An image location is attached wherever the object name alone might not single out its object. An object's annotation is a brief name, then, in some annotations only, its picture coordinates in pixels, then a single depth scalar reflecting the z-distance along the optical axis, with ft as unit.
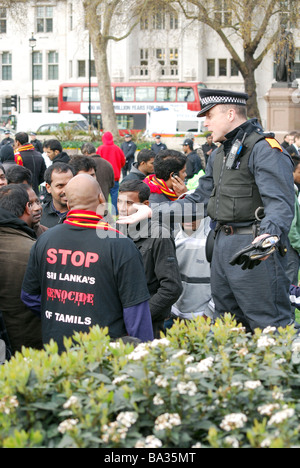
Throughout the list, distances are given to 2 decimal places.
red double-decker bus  165.99
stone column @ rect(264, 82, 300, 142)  84.23
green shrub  7.88
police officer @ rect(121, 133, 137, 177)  81.05
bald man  12.62
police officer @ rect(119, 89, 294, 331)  15.02
